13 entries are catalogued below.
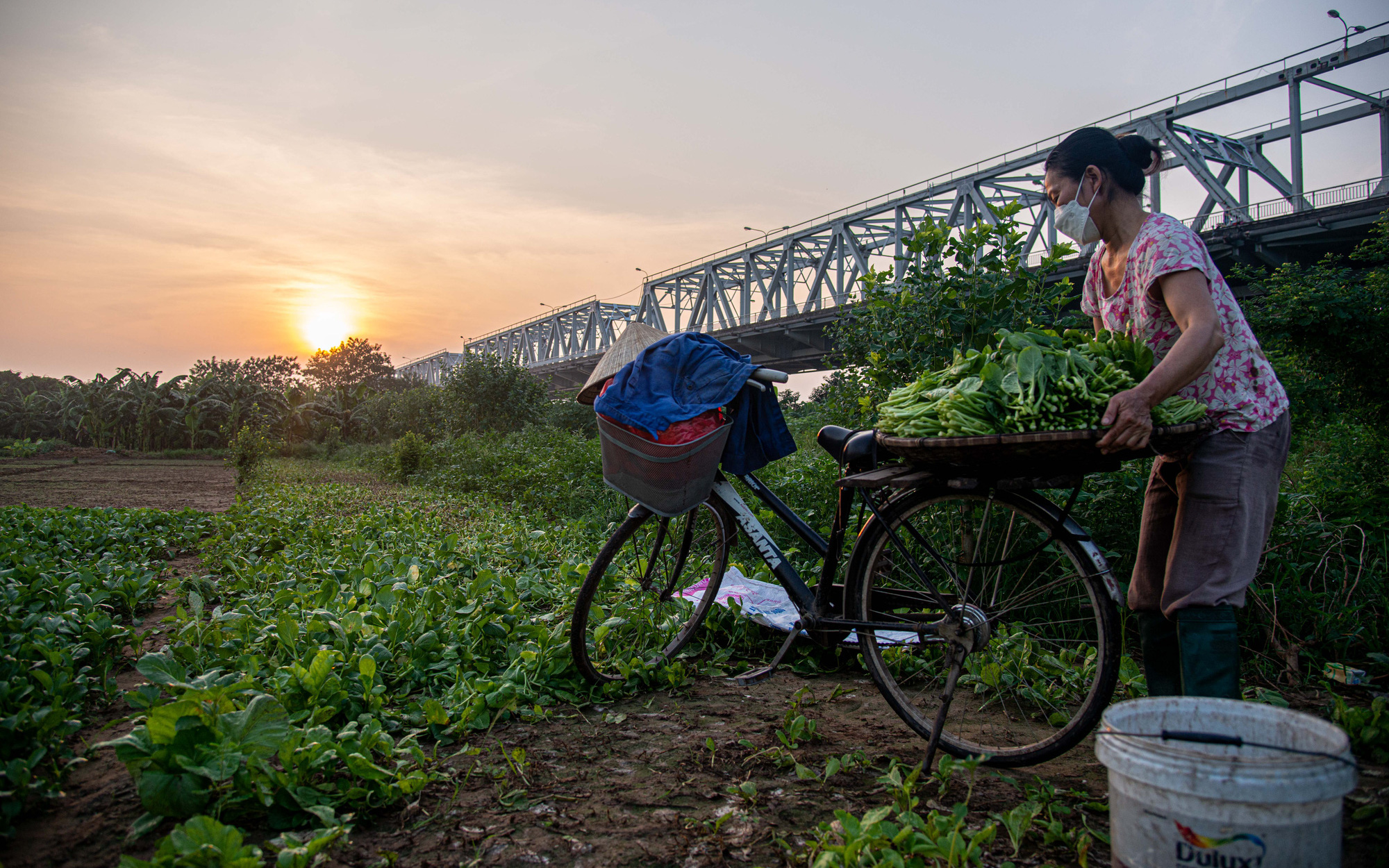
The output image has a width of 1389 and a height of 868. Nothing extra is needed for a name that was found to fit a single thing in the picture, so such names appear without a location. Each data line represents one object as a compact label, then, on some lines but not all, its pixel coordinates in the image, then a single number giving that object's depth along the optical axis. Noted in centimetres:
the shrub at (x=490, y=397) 2178
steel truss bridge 2066
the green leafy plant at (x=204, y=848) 148
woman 175
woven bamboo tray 175
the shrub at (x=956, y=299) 381
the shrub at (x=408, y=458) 1465
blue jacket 258
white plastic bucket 115
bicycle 216
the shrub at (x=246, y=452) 1376
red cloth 260
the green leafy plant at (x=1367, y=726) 221
